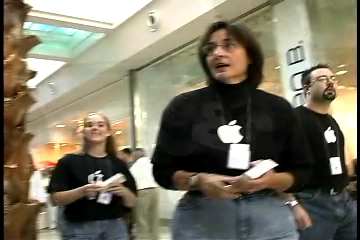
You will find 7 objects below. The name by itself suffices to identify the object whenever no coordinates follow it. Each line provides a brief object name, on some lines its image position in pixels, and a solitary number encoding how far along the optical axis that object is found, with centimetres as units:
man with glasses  195
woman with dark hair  120
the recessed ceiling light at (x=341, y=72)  420
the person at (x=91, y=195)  198
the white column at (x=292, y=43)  452
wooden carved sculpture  78
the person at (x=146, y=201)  347
